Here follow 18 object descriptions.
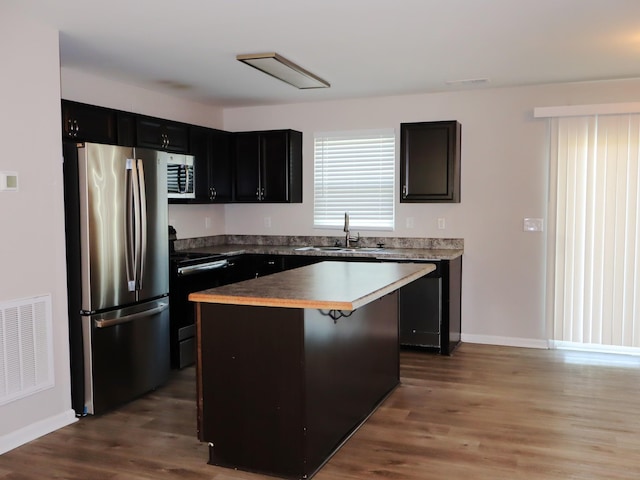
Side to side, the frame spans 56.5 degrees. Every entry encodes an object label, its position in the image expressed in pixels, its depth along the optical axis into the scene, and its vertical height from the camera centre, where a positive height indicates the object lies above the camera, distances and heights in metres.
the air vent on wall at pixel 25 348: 3.36 -0.82
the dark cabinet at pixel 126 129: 4.70 +0.62
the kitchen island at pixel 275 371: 2.90 -0.85
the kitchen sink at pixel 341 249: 5.71 -0.44
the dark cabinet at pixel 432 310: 5.28 -0.96
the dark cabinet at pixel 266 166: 6.11 +0.41
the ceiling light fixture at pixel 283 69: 4.20 +1.02
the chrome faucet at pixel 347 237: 6.11 -0.33
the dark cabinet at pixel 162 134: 4.93 +0.62
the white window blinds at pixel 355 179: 6.09 +0.27
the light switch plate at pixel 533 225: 5.52 -0.20
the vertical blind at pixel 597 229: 5.18 -0.23
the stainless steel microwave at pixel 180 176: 5.07 +0.26
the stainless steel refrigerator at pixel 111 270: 3.76 -0.42
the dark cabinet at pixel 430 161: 5.52 +0.41
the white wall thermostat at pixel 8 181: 3.35 +0.14
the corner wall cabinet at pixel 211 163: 5.70 +0.42
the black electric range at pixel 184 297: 4.87 -0.75
